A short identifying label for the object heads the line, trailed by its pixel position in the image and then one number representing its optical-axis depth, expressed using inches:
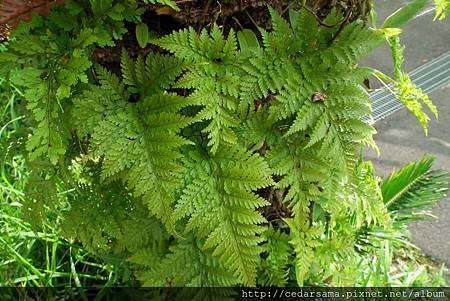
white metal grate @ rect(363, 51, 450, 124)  94.5
